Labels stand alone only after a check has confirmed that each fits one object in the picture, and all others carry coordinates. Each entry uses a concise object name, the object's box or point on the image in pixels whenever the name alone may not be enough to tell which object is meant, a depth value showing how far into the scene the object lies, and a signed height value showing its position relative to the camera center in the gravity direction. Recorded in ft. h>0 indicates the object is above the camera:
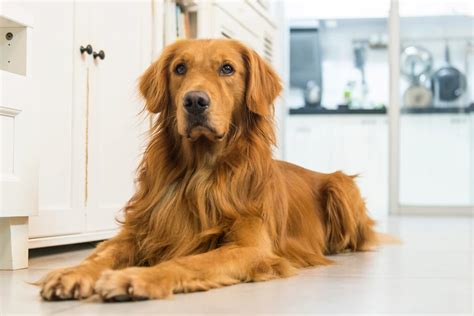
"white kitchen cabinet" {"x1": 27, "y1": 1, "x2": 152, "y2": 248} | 9.14 +0.75
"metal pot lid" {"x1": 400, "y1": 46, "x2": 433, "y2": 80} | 26.32 +4.16
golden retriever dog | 6.71 -0.14
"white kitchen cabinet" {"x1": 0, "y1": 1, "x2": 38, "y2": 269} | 7.39 +0.31
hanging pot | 26.23 +3.28
